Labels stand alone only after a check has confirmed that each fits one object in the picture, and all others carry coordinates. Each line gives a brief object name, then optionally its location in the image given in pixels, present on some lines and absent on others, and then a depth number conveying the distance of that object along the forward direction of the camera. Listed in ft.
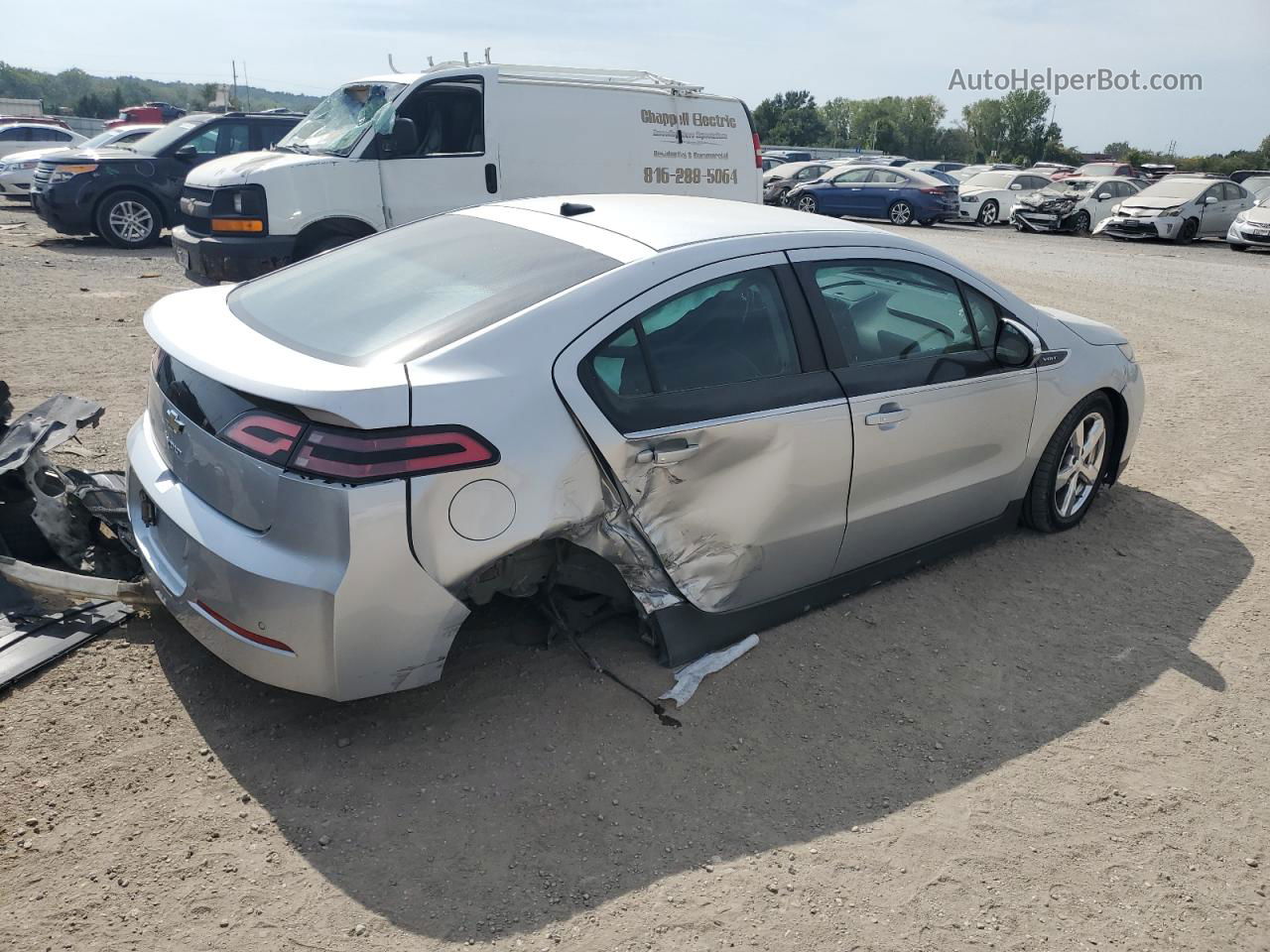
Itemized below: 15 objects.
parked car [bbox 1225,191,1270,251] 64.90
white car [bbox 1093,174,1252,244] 70.90
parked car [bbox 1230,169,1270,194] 90.48
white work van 28.53
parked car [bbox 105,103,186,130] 114.58
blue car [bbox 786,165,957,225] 76.43
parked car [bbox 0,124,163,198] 60.03
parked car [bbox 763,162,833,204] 82.43
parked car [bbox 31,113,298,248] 44.24
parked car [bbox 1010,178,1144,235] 77.15
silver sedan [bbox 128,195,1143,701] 9.09
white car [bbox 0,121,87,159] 82.43
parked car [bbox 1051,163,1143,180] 98.73
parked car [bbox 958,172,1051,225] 83.97
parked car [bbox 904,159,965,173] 118.83
